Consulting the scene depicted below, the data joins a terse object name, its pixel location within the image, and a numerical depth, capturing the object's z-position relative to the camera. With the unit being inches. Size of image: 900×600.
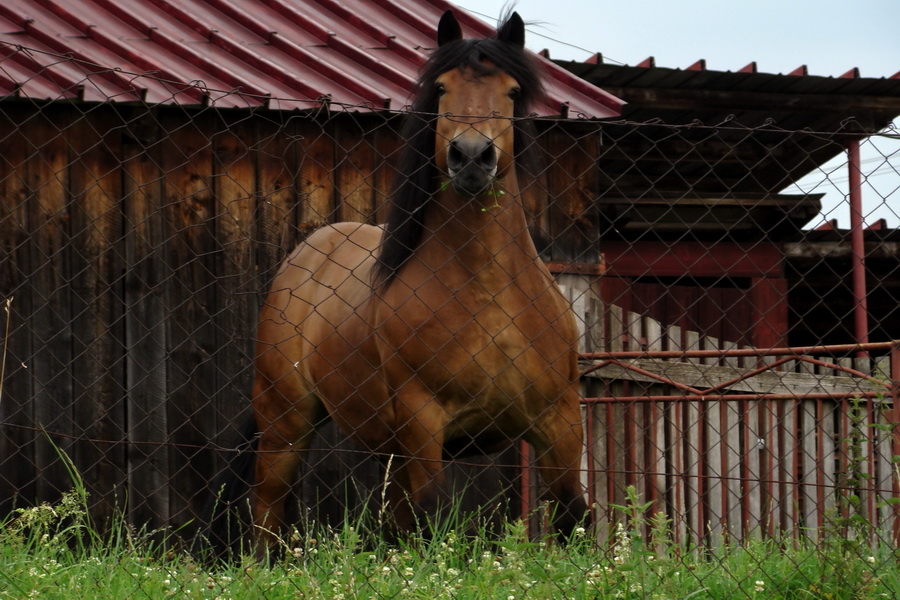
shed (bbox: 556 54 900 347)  720.3
